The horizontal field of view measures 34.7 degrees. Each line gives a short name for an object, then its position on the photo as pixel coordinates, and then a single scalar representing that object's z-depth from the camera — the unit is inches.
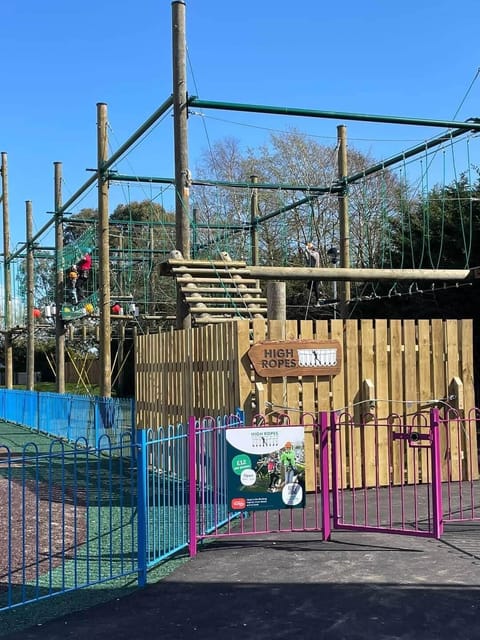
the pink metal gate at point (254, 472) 306.2
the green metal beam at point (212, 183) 751.7
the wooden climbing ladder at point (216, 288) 523.5
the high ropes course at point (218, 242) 533.6
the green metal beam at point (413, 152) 624.7
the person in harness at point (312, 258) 756.0
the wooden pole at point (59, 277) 1015.0
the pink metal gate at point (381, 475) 327.0
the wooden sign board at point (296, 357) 414.9
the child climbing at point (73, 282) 981.2
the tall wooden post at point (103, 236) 748.6
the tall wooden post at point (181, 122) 525.0
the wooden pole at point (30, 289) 1194.1
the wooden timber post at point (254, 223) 964.6
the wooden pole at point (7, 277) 1259.8
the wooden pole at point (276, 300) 450.0
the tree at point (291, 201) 1187.9
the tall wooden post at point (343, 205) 748.0
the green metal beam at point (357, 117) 561.3
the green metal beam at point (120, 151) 553.5
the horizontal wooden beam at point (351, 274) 609.3
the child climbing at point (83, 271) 970.7
